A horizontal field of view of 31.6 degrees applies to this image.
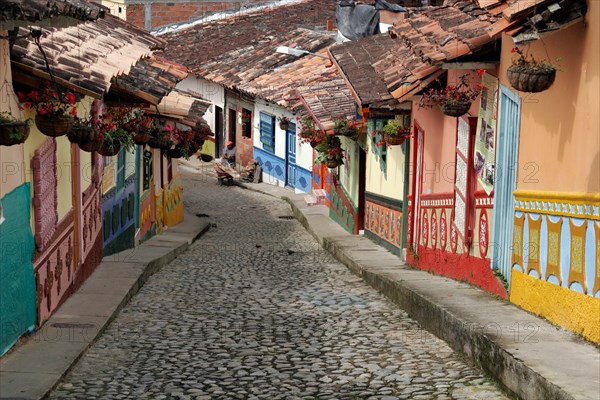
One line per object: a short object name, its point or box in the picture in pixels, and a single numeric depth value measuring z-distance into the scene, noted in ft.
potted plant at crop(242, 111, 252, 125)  116.65
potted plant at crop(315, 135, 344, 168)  72.74
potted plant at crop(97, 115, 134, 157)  38.24
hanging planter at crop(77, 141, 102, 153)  33.95
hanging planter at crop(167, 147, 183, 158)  69.05
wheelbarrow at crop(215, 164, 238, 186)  111.34
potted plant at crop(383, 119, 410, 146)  52.60
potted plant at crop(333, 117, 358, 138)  63.77
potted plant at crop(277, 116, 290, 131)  97.86
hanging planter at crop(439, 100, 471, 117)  38.27
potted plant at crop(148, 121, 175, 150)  56.05
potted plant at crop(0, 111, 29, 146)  25.86
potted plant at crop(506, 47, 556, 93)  27.73
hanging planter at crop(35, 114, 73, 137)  30.45
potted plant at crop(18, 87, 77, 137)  30.48
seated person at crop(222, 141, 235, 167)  121.49
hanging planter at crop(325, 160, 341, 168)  72.79
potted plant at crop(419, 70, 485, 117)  38.34
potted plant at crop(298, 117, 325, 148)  73.00
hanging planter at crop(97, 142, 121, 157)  38.50
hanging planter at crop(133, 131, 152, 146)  48.90
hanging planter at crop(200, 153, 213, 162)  86.26
